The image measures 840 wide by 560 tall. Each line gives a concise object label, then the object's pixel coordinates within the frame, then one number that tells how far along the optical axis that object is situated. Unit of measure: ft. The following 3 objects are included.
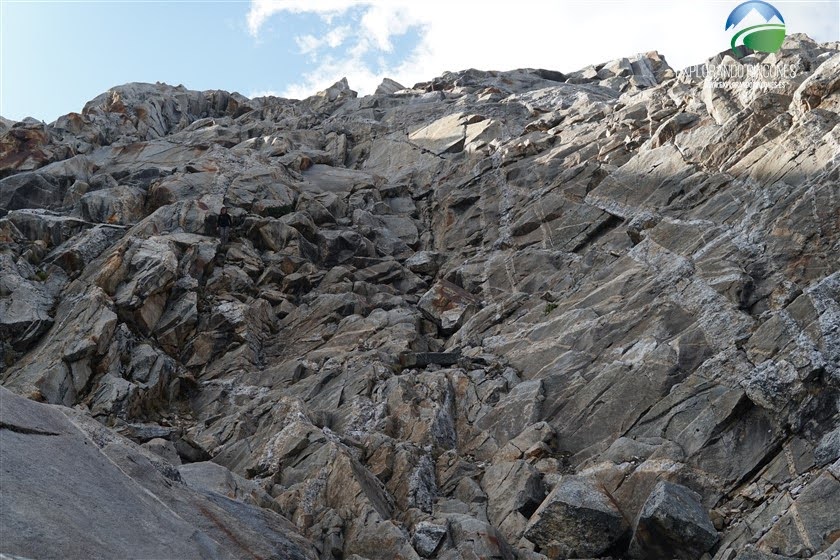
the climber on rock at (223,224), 109.19
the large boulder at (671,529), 49.75
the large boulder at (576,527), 52.65
